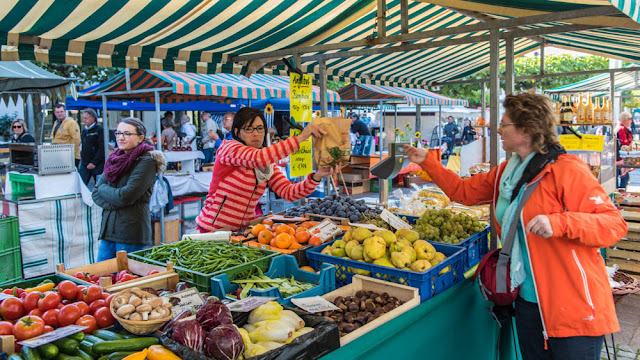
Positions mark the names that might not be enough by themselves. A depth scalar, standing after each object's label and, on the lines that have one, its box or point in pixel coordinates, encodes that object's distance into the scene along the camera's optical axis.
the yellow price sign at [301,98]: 4.38
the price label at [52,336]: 1.75
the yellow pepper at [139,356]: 1.76
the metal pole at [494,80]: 3.22
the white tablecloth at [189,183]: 7.21
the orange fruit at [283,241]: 3.19
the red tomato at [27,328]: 1.91
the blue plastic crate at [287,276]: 2.39
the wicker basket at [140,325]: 1.97
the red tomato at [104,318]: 2.12
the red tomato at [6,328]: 1.93
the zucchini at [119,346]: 1.87
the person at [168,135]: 12.15
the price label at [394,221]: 3.39
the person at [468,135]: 22.92
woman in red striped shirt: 3.59
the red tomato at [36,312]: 2.12
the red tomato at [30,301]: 2.16
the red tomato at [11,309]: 2.12
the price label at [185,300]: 2.16
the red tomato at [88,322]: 2.05
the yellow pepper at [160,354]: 1.76
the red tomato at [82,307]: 2.14
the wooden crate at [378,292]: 2.21
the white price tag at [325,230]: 3.42
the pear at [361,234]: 3.02
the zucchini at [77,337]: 1.92
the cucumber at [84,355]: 1.85
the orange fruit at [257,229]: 3.53
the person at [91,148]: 8.92
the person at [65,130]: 9.74
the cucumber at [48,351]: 1.81
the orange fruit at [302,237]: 3.30
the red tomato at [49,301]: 2.15
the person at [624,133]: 10.66
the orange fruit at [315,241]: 3.29
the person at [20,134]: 11.27
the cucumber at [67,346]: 1.86
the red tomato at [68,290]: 2.27
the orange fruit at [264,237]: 3.37
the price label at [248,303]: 2.11
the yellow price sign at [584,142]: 5.48
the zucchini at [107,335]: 1.98
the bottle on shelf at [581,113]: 6.94
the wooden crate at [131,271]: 2.48
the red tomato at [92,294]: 2.27
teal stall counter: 2.24
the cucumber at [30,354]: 1.78
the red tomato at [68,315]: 2.07
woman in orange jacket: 2.24
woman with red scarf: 4.37
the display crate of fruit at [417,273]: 2.66
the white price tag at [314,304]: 2.28
